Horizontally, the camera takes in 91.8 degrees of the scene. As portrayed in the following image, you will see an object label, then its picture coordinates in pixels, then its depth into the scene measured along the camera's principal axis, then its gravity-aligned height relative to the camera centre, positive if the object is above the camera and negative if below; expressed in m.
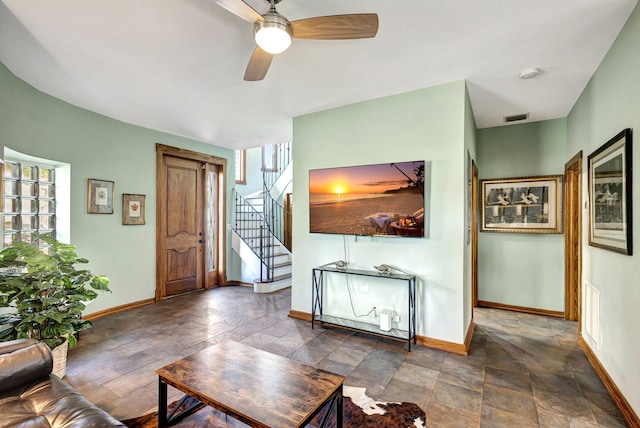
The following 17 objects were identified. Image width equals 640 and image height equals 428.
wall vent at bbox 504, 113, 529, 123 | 4.05 +1.28
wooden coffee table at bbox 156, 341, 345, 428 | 1.47 -0.93
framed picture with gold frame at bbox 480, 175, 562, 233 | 4.23 +0.12
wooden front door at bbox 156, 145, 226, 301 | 5.01 -0.11
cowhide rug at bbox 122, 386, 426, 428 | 2.00 -1.35
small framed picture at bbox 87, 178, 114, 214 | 4.06 +0.26
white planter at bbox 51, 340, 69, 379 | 2.49 -1.17
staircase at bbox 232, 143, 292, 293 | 5.77 -0.32
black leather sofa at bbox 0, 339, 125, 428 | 1.32 -0.86
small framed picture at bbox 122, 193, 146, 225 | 4.48 +0.10
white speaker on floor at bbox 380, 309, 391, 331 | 3.30 -1.15
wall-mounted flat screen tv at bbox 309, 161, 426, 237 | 3.22 +0.16
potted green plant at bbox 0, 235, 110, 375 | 2.32 -0.64
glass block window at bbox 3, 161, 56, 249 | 3.35 +0.17
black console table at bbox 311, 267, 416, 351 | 3.20 -1.10
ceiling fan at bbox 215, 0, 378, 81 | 1.79 +1.14
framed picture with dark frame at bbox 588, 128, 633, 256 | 2.10 +0.13
